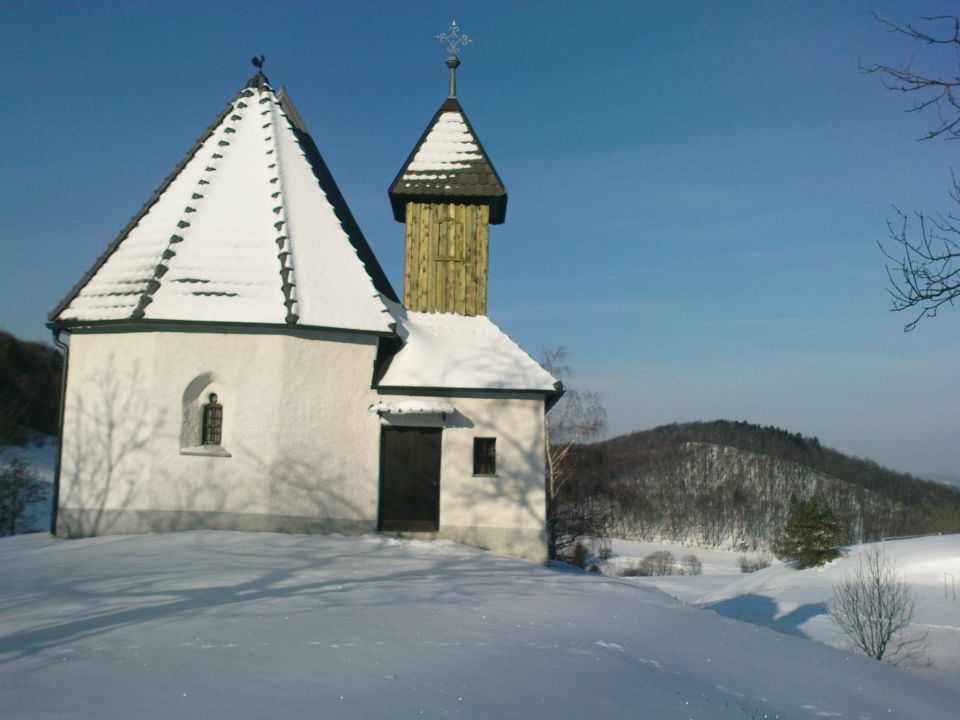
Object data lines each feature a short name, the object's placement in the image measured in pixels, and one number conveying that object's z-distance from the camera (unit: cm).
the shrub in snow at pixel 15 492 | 1930
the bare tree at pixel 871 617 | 1583
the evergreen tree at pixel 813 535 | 3347
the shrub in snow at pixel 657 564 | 6002
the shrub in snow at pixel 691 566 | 6184
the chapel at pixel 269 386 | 1223
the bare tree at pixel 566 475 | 3054
